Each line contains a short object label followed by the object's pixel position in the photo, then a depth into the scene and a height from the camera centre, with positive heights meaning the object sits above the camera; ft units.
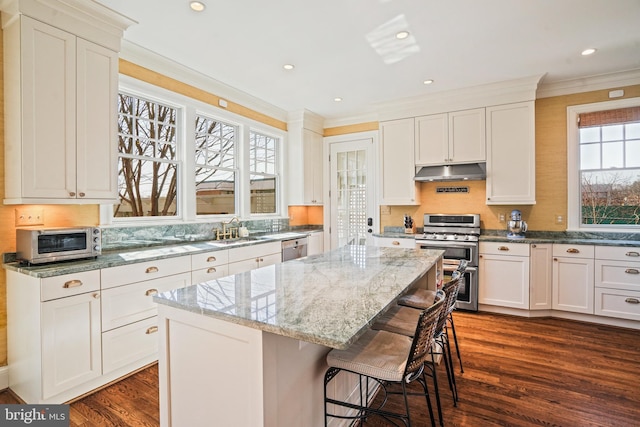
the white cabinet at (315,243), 17.01 -1.75
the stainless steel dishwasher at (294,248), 14.29 -1.74
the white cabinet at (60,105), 7.21 +2.62
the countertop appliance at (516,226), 13.23 -0.62
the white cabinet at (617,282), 11.21 -2.56
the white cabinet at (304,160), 17.20 +2.85
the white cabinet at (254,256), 11.48 -1.77
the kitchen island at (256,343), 4.01 -1.83
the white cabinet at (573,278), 11.85 -2.55
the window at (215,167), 12.99 +1.92
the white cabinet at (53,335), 6.81 -2.82
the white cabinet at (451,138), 13.75 +3.33
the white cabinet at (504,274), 12.57 -2.57
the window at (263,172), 15.79 +2.05
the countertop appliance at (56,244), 7.20 -0.79
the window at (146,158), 10.41 +1.83
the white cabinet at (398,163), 15.25 +2.37
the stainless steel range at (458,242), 13.25 -1.34
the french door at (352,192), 17.43 +1.07
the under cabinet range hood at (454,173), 13.55 +1.73
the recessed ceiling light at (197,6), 7.78 +5.13
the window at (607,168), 12.37 +1.73
